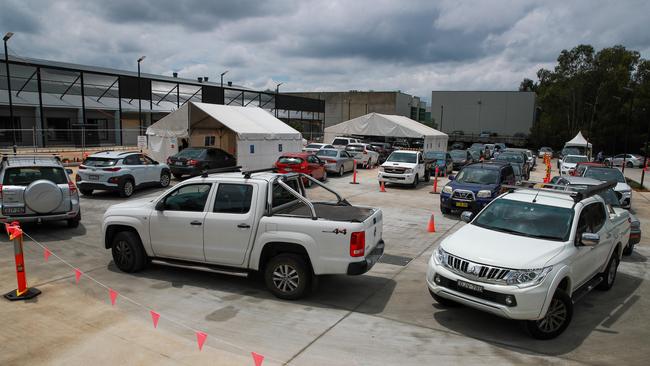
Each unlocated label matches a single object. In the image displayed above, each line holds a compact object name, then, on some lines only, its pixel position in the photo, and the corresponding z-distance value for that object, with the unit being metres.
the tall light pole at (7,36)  24.57
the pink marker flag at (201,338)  5.14
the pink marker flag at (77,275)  7.39
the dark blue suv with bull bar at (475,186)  13.71
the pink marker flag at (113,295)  6.46
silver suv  9.72
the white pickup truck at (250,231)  6.44
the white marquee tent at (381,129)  36.59
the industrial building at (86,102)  34.19
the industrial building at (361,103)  87.19
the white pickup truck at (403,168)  21.03
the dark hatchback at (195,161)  20.48
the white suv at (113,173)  15.62
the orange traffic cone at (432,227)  12.14
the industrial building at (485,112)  77.81
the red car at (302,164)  20.41
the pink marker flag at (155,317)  5.75
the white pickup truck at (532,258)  5.48
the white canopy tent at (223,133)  22.75
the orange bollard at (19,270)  6.42
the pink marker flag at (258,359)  4.63
